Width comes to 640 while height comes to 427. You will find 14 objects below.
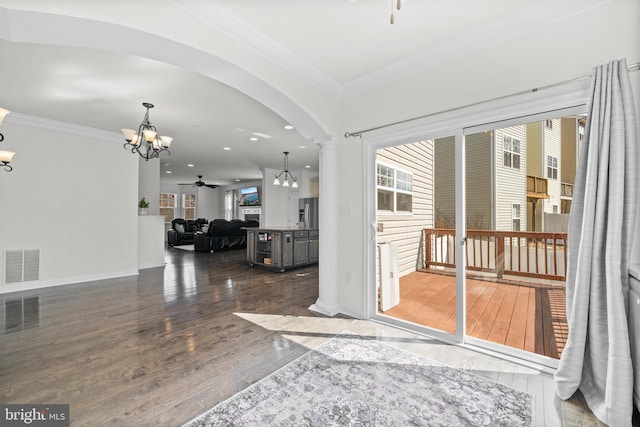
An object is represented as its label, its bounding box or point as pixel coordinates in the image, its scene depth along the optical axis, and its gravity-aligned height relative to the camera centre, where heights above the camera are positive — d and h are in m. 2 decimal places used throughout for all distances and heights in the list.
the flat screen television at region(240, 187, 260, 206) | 12.73 +0.81
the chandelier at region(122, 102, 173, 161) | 3.96 +1.09
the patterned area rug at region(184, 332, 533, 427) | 1.66 -1.19
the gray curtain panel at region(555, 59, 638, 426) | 1.69 -0.21
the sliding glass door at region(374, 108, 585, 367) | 2.33 -0.15
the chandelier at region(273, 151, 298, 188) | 7.18 +1.49
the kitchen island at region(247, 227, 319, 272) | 6.04 -0.74
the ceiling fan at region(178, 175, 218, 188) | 11.36 +1.36
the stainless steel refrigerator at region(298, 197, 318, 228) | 7.72 +0.06
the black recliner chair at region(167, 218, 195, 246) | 10.96 -0.75
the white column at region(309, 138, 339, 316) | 3.48 -0.16
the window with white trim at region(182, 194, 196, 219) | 13.65 +0.40
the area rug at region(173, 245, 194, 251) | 9.92 -1.21
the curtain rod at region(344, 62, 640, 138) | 1.86 +0.96
